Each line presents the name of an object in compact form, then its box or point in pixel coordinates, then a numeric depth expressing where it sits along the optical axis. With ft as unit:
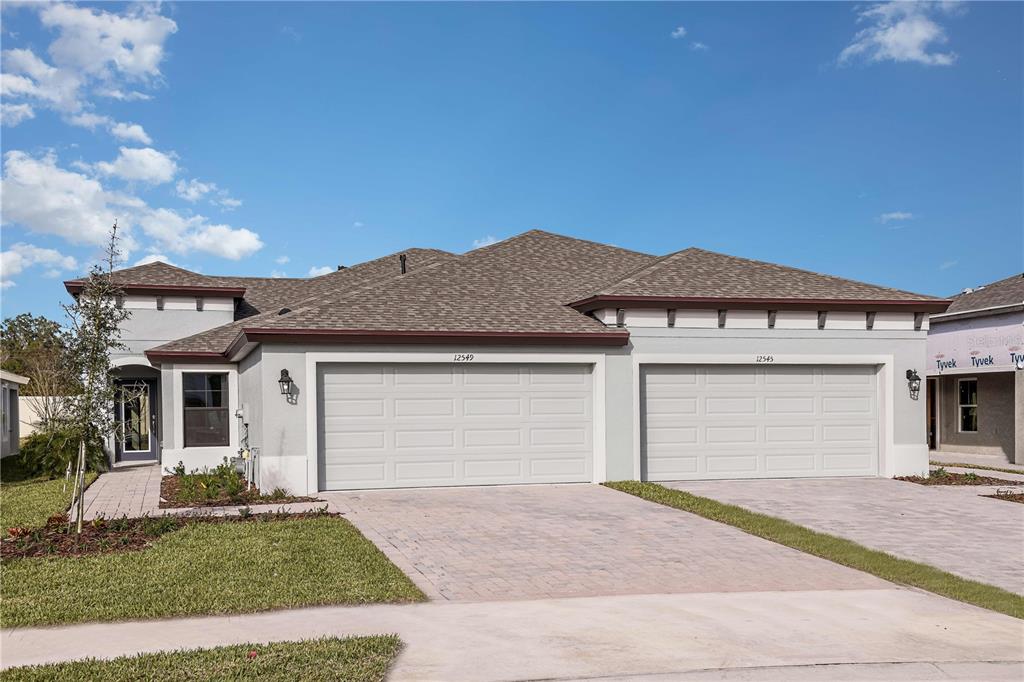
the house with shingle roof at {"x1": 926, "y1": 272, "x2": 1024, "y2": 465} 78.84
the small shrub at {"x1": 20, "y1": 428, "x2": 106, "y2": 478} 68.88
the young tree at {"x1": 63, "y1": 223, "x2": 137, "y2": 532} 36.81
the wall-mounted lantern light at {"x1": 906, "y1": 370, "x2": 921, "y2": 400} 60.95
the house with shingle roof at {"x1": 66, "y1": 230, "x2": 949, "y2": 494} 53.01
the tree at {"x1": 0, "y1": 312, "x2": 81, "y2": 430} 37.78
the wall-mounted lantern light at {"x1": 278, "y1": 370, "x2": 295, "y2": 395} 51.26
